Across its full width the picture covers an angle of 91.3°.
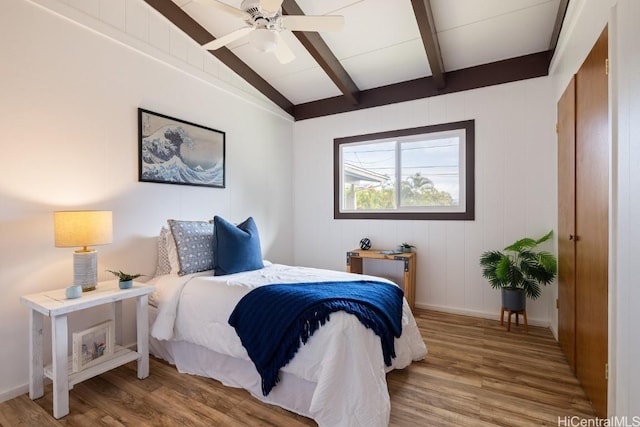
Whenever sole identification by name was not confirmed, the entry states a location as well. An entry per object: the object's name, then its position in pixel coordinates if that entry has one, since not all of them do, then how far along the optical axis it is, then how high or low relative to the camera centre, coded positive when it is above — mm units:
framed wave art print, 2752 +589
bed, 1607 -851
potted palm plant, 2857 -588
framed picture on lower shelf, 1967 -875
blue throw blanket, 1766 -624
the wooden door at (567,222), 2271 -91
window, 3596 +472
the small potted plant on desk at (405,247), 3738 -438
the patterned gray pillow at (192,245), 2562 -283
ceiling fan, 2016 +1290
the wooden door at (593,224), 1666 -79
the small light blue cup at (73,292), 1894 -485
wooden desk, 3510 -585
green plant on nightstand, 2148 -474
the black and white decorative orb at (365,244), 4000 -421
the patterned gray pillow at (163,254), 2709 -369
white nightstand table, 1763 -790
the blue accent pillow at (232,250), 2602 -326
